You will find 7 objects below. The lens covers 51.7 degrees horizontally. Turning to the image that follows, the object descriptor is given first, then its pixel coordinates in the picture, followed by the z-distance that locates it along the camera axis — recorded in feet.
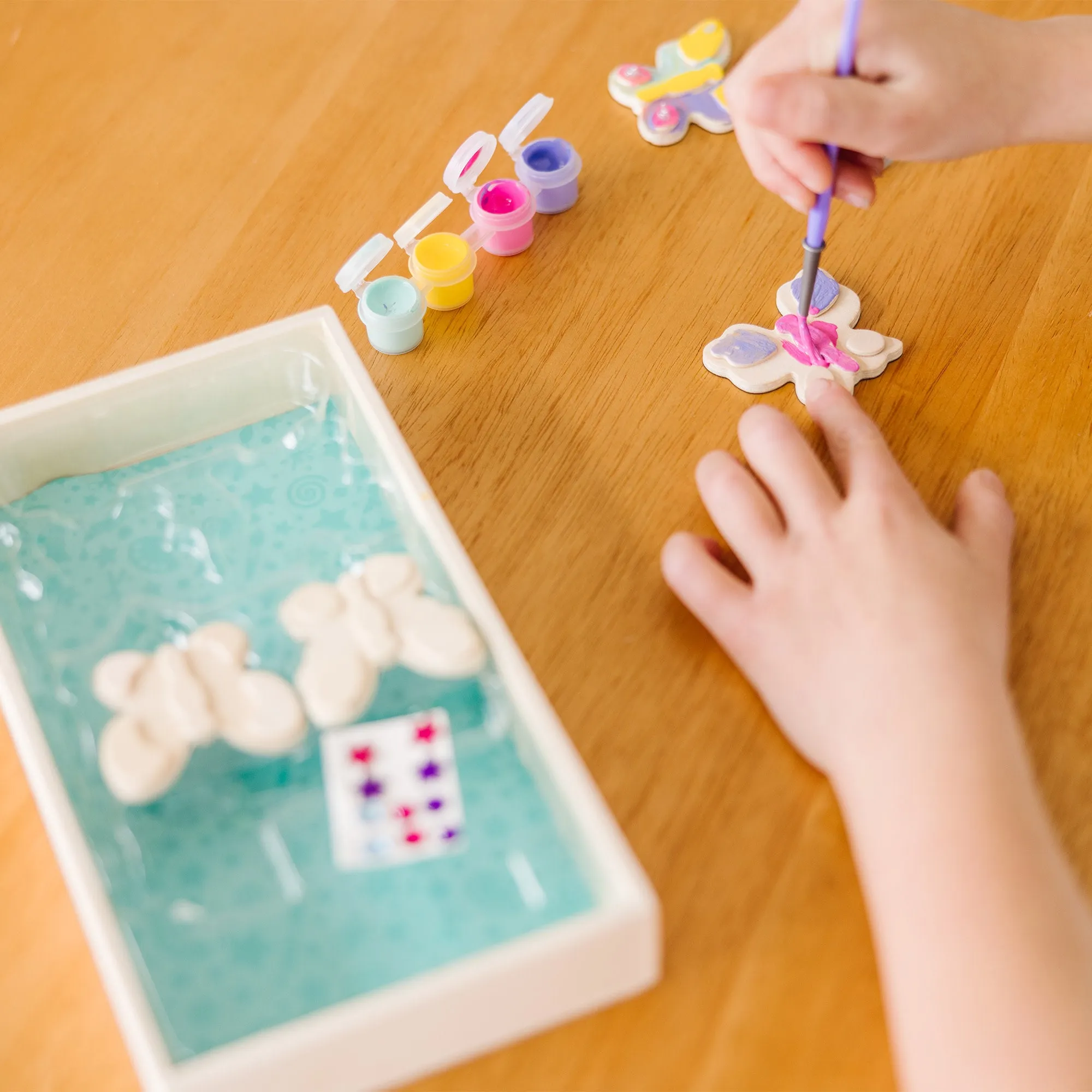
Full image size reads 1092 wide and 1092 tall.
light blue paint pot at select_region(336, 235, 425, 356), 2.37
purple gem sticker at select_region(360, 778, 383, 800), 1.77
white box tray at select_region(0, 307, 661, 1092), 1.47
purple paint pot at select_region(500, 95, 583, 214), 2.58
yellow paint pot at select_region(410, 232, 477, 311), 2.42
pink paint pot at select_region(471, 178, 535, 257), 2.50
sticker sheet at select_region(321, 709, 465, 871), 1.73
